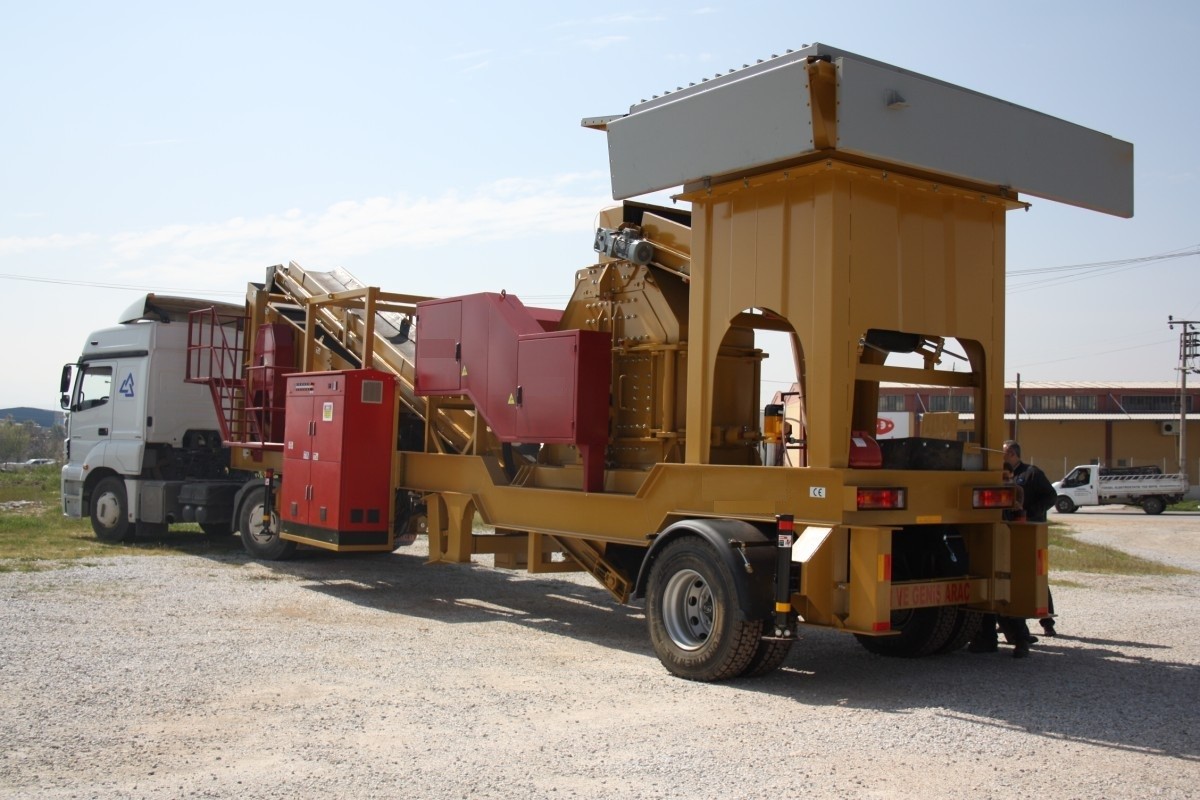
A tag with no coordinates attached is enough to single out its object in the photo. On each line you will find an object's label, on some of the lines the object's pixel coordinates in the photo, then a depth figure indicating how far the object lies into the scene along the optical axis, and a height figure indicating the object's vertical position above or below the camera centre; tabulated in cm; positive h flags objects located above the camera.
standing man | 1019 -10
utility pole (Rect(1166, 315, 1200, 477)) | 5631 +669
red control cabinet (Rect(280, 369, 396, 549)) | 1224 -3
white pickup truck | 4166 -40
